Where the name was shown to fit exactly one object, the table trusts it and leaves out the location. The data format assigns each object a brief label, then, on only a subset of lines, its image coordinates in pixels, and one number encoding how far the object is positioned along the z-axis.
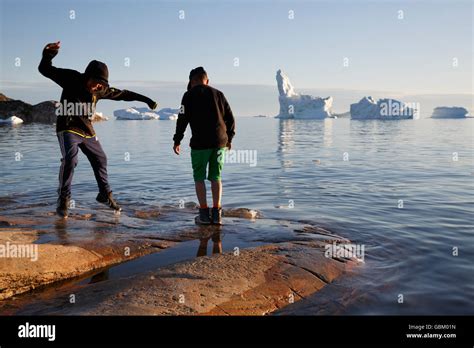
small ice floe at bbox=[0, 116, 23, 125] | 62.22
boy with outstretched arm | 5.60
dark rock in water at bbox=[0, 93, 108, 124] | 73.25
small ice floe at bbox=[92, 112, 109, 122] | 98.21
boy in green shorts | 5.88
